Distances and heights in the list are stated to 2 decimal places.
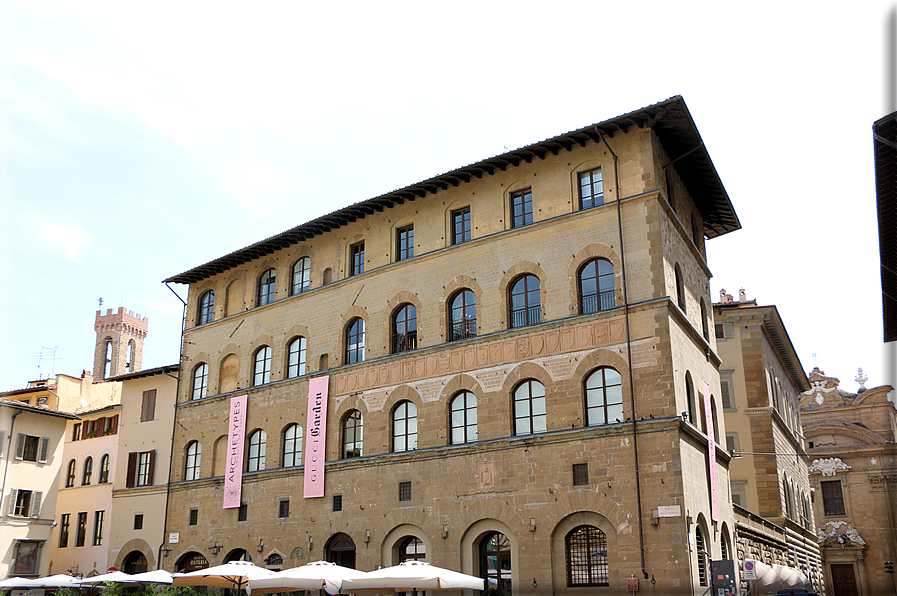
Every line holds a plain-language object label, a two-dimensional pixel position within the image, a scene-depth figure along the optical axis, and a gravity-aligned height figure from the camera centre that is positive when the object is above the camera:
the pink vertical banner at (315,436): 27.75 +4.00
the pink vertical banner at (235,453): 30.08 +3.72
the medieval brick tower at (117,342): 93.25 +24.49
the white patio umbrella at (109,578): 25.05 -0.73
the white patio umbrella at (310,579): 19.81 -0.65
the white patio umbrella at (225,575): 21.58 -0.59
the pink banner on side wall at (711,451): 23.71 +2.89
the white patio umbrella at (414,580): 18.50 -0.65
